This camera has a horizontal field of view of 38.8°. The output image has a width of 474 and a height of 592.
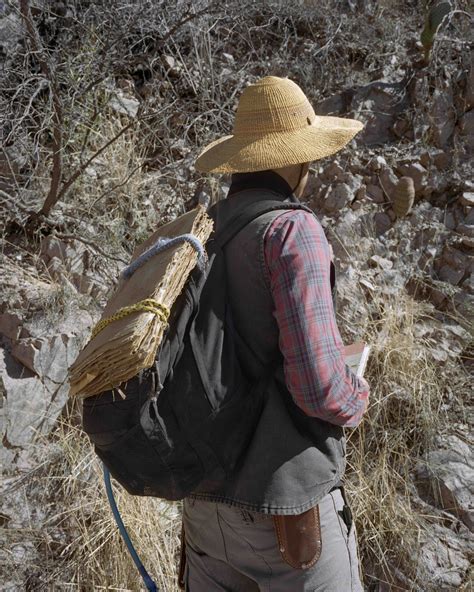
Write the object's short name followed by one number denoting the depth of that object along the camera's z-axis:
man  1.46
